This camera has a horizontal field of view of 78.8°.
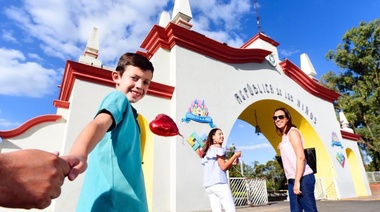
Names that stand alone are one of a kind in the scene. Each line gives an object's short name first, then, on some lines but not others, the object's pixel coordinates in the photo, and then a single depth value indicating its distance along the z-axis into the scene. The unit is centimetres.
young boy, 91
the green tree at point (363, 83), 1761
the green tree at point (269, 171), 2413
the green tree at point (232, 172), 1983
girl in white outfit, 283
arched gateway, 500
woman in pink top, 237
